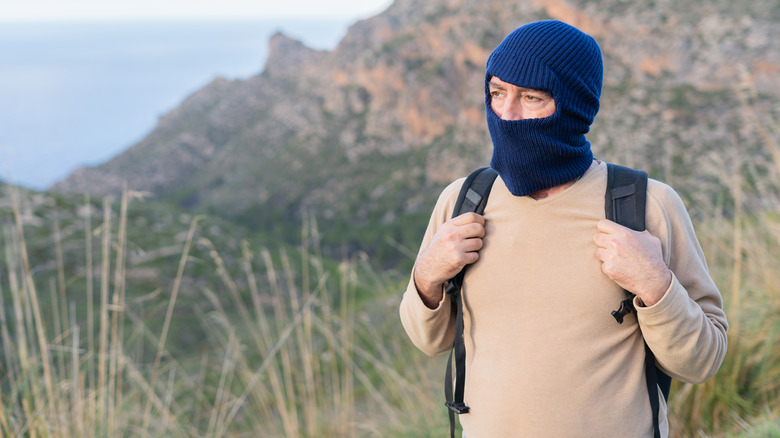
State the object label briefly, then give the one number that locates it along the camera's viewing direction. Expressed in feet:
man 4.61
